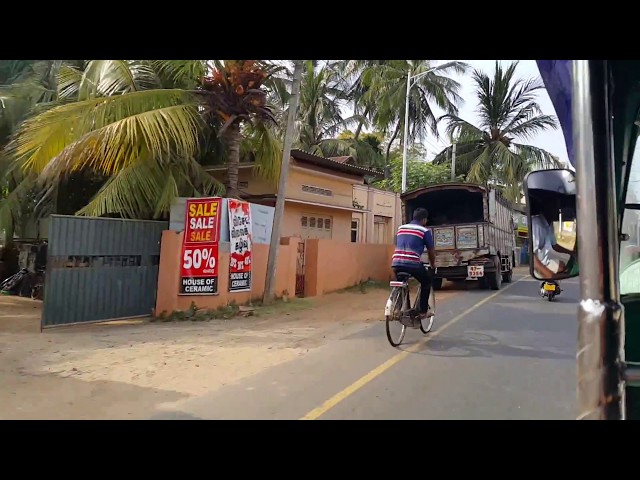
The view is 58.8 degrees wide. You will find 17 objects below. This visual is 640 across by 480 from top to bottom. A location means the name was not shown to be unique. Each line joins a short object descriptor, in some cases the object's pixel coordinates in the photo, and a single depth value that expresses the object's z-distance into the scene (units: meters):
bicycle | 7.35
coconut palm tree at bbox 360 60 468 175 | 24.44
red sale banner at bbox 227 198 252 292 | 11.39
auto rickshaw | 1.63
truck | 16.14
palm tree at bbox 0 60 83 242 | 14.48
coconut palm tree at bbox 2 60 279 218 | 11.09
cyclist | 7.52
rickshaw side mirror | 2.17
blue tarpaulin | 1.88
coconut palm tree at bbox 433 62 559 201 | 26.01
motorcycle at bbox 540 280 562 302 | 12.72
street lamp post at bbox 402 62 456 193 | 19.83
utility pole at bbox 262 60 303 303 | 12.57
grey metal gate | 9.10
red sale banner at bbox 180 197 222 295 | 10.96
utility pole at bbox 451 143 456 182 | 25.31
